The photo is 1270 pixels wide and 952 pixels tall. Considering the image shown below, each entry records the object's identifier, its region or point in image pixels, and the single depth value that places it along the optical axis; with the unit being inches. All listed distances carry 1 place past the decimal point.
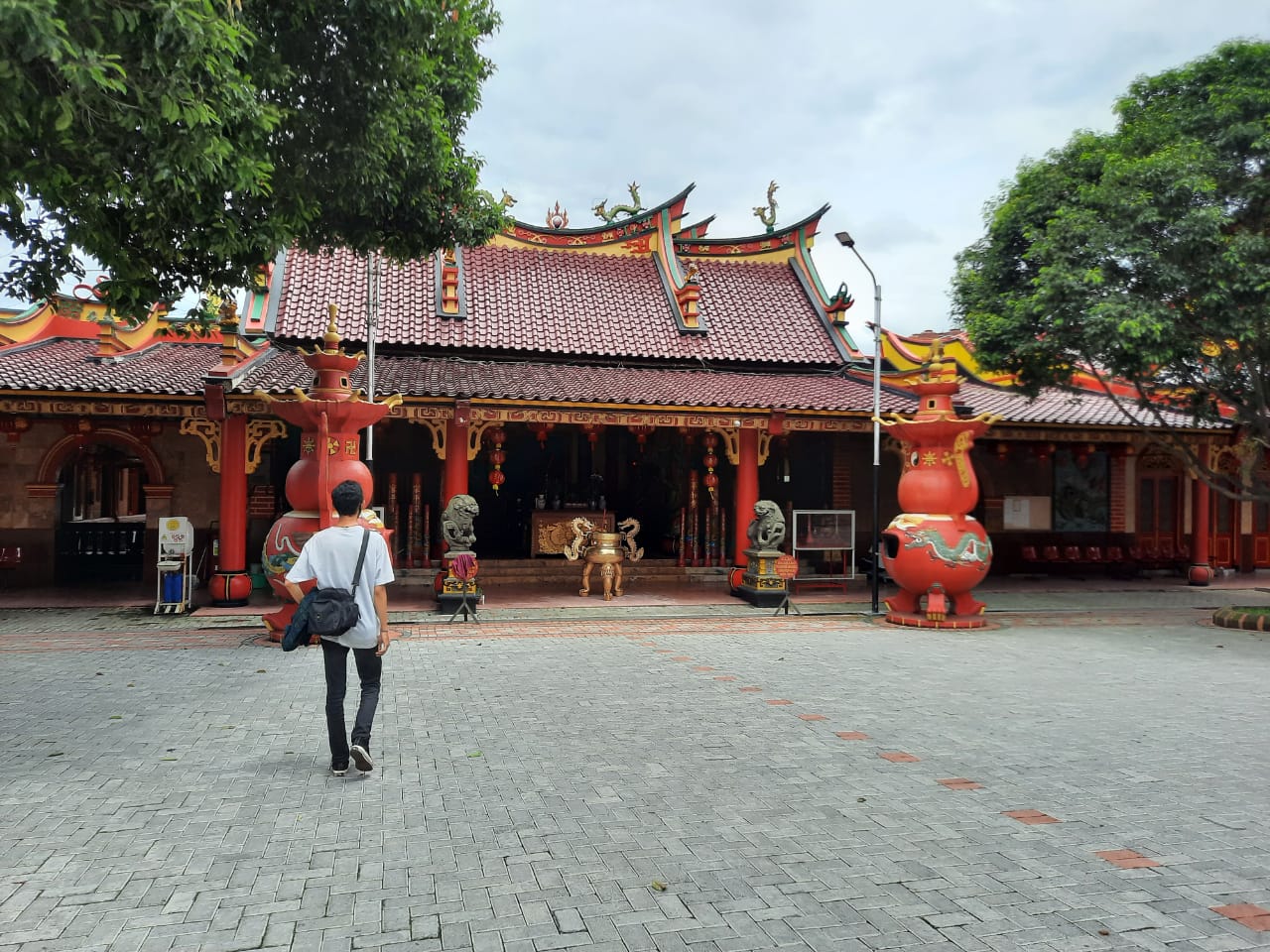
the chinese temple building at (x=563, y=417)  467.8
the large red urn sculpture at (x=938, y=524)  411.8
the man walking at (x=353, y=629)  180.4
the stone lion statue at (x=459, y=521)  432.1
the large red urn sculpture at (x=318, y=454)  355.6
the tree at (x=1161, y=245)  371.6
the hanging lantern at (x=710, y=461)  534.6
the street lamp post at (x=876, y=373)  448.8
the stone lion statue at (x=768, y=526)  479.5
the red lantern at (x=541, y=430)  531.1
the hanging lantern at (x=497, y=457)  483.2
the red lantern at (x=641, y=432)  579.9
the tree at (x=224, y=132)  168.6
